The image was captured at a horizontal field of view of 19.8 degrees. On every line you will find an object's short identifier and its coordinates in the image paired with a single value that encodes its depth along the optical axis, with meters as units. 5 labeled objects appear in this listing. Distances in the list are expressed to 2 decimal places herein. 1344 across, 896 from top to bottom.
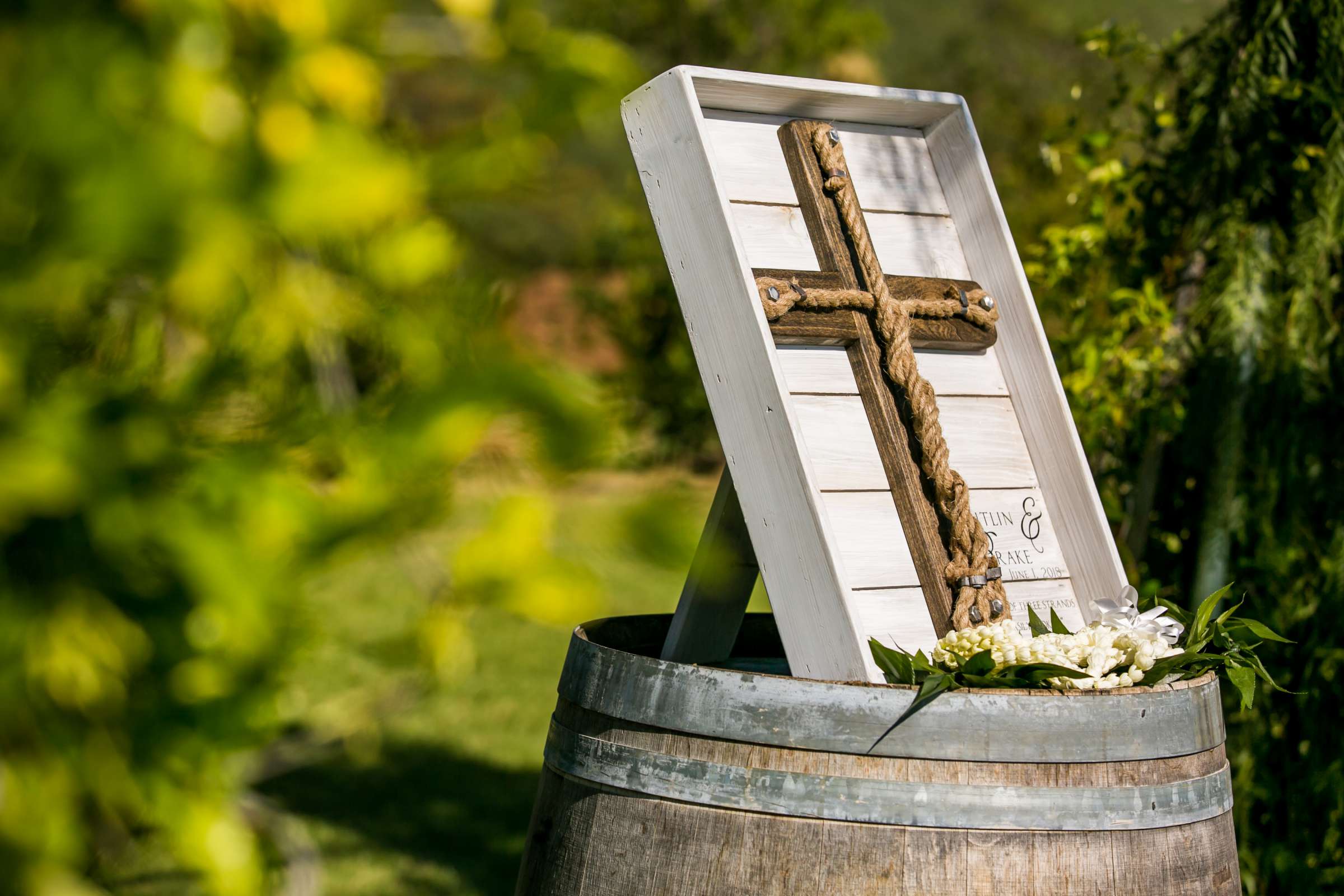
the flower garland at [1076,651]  3.43
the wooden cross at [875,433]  3.59
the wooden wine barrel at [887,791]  3.31
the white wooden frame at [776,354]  3.47
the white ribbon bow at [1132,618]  3.52
